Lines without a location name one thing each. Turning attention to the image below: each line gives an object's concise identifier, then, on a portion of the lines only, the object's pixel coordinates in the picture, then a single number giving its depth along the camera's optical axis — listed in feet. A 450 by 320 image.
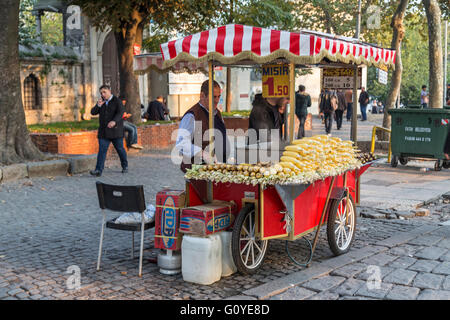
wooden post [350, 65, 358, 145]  27.73
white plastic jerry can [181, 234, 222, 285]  17.98
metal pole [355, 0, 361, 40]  81.56
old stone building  77.66
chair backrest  18.45
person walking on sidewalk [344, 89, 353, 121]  91.55
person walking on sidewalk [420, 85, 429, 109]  101.24
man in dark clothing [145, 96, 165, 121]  67.10
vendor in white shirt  21.54
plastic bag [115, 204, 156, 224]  19.95
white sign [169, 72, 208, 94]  102.68
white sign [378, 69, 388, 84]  43.57
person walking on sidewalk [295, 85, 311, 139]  65.52
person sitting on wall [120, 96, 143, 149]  51.11
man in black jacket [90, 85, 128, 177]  40.24
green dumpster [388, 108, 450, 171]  44.24
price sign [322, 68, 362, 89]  28.30
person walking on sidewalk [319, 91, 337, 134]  74.64
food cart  18.79
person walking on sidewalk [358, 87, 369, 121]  103.81
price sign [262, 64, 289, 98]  23.76
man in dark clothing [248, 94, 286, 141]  26.26
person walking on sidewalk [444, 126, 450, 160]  28.99
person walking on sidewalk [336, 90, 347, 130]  81.12
